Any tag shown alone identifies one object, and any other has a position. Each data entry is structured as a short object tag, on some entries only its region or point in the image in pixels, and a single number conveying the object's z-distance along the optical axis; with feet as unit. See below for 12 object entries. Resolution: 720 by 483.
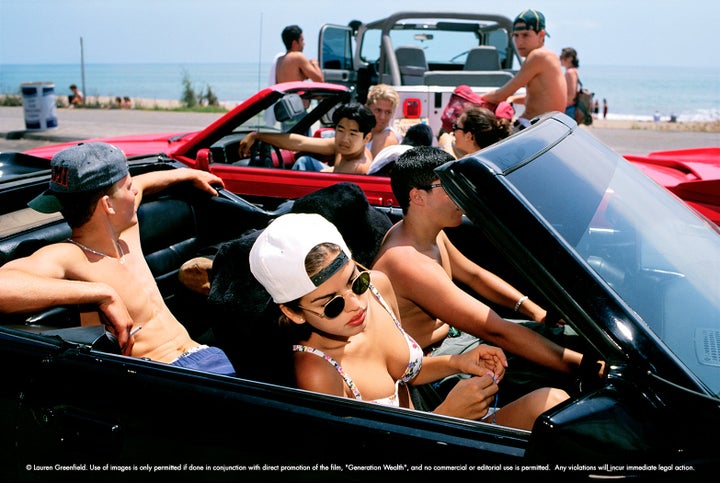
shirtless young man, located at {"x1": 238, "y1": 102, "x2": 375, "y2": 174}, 15.28
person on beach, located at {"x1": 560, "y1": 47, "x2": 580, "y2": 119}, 28.17
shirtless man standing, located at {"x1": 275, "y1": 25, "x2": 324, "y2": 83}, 25.96
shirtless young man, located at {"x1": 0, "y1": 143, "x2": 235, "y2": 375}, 7.18
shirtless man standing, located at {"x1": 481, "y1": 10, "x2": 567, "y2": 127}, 17.39
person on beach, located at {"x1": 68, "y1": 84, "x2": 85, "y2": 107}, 84.32
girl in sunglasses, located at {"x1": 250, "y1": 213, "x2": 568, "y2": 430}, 5.82
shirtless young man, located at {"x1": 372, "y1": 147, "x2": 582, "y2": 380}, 7.07
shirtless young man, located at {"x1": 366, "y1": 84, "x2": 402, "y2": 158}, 18.19
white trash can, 49.37
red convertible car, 13.56
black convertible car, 4.38
